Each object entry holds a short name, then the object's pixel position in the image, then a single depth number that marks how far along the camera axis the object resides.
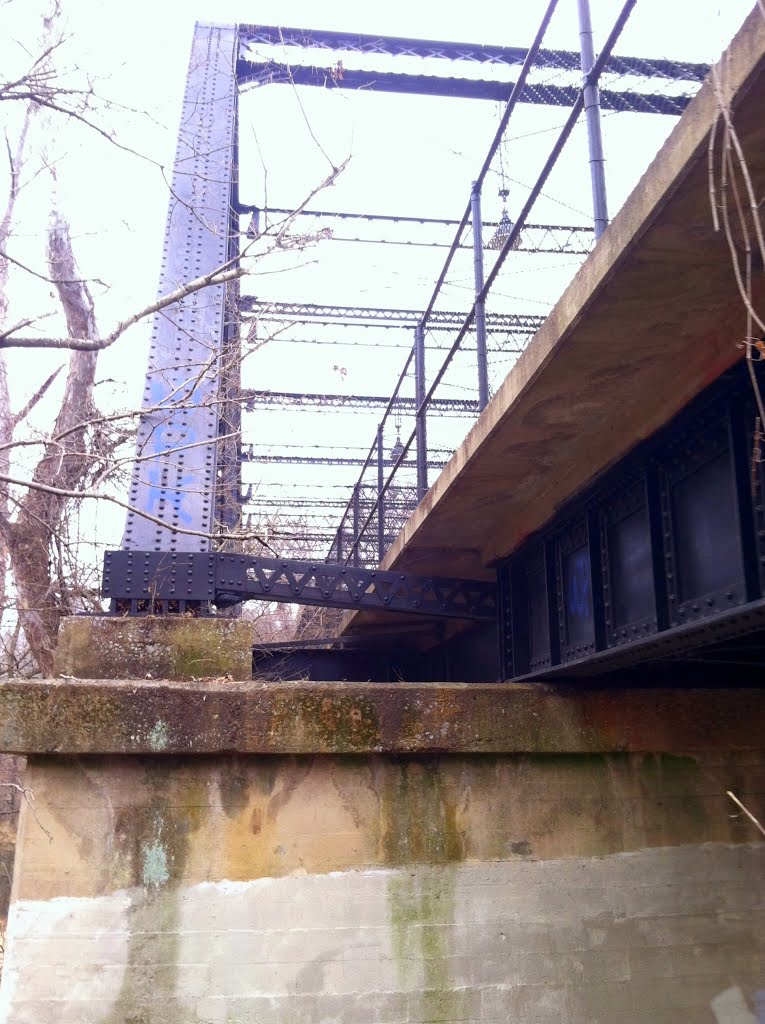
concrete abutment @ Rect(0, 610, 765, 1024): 6.25
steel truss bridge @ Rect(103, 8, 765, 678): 5.22
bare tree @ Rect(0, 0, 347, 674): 10.79
